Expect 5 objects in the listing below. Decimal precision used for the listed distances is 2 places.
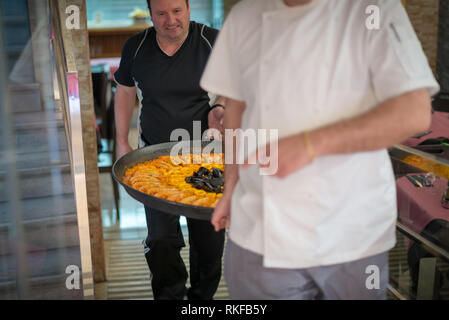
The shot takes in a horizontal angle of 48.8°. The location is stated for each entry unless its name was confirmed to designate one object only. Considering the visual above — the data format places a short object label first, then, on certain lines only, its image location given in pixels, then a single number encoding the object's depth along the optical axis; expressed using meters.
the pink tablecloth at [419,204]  2.17
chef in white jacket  1.03
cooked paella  1.89
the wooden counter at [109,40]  9.30
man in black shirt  2.40
